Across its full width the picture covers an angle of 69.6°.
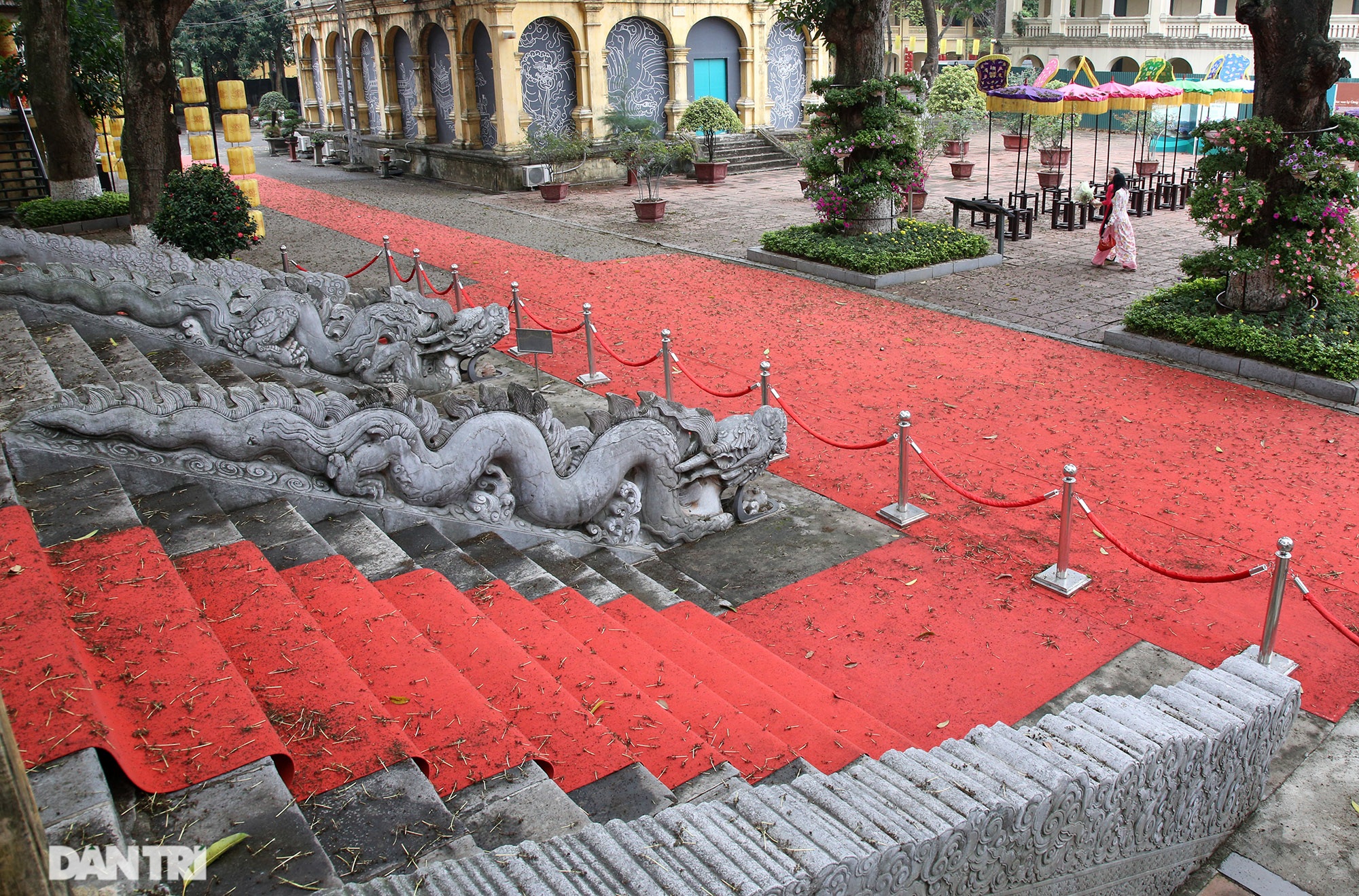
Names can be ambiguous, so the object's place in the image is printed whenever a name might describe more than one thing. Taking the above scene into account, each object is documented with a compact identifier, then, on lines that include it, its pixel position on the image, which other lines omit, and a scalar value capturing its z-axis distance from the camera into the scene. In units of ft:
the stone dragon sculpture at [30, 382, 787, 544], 17.83
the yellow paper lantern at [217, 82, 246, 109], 51.21
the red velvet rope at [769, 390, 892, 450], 23.43
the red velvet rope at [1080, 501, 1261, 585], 17.21
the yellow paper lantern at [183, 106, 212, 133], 52.60
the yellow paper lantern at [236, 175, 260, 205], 51.70
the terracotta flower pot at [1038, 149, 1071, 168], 76.84
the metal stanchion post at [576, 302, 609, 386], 34.27
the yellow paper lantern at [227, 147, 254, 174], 51.42
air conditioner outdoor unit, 80.02
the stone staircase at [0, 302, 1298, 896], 9.05
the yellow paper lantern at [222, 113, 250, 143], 51.70
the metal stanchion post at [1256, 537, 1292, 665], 16.46
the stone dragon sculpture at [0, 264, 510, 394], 27.96
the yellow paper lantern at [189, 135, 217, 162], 53.98
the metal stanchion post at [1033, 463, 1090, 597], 20.26
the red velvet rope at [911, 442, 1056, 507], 20.58
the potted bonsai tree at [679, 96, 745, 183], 83.46
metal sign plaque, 29.89
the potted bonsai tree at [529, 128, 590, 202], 79.66
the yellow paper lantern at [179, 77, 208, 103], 51.70
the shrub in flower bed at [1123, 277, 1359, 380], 31.65
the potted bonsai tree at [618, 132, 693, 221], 65.21
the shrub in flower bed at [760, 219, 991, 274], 48.24
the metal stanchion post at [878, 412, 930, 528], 23.44
